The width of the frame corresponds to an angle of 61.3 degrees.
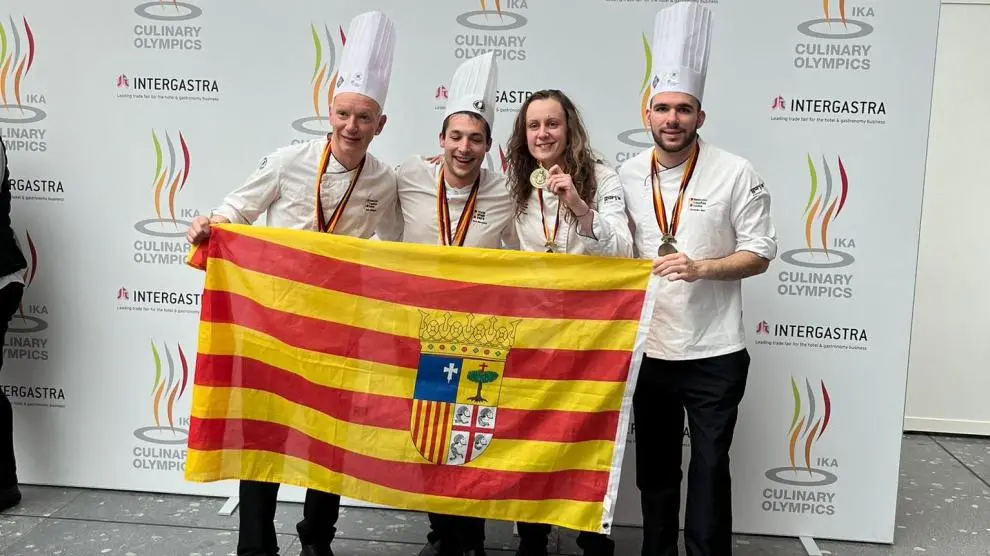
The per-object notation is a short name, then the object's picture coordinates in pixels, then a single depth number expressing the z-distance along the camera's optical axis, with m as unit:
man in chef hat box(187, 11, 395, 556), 2.94
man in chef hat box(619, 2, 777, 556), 2.79
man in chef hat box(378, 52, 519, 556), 2.91
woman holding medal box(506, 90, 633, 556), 2.73
